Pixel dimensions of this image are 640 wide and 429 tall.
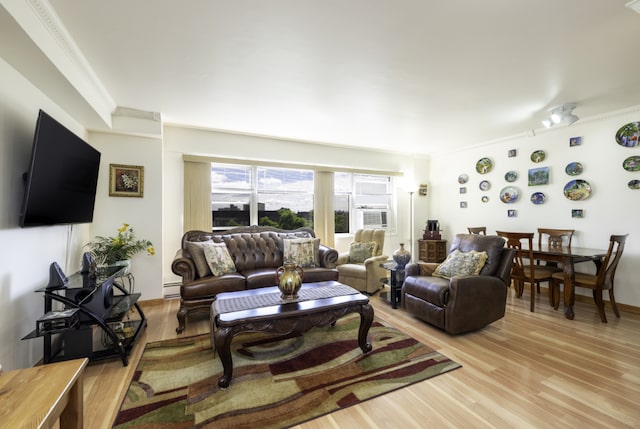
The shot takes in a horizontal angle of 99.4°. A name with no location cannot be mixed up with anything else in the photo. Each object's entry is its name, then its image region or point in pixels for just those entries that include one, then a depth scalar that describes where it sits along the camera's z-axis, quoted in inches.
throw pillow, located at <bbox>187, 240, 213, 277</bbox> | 128.0
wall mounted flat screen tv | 76.2
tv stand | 76.7
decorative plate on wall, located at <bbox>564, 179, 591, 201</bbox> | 151.6
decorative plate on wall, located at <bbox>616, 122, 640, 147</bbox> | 134.9
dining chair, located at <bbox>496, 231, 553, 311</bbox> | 137.8
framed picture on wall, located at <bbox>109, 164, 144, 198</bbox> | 137.3
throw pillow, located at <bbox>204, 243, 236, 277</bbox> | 130.0
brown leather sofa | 117.6
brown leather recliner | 105.7
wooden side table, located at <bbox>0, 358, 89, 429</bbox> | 34.6
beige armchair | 164.1
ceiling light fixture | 129.6
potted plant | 126.2
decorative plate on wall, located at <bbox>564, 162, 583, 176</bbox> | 154.6
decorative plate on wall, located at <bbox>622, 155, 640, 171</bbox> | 134.4
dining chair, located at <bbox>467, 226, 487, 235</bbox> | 187.9
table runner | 85.2
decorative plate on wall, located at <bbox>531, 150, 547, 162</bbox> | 169.9
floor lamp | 242.8
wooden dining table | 125.0
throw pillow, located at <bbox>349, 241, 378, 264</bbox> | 177.9
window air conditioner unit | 230.8
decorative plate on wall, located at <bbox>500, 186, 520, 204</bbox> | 184.5
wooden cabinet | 221.9
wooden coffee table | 75.7
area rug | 66.1
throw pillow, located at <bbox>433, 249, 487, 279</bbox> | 116.4
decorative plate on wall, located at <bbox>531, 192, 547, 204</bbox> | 170.1
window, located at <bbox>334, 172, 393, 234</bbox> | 220.8
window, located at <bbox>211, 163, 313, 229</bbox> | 178.7
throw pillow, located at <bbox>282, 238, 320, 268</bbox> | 151.8
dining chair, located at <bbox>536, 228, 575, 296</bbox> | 155.6
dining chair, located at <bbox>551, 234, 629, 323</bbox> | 121.0
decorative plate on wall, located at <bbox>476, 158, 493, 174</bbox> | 200.0
